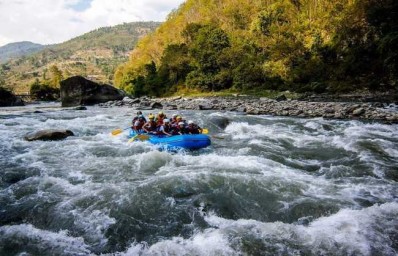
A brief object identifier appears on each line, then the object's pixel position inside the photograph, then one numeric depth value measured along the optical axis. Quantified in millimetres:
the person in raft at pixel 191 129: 13070
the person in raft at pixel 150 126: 13878
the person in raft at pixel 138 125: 14631
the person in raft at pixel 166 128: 13164
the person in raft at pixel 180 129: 12981
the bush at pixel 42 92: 60031
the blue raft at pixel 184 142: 12047
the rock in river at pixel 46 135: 14391
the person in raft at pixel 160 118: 14380
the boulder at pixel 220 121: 18178
